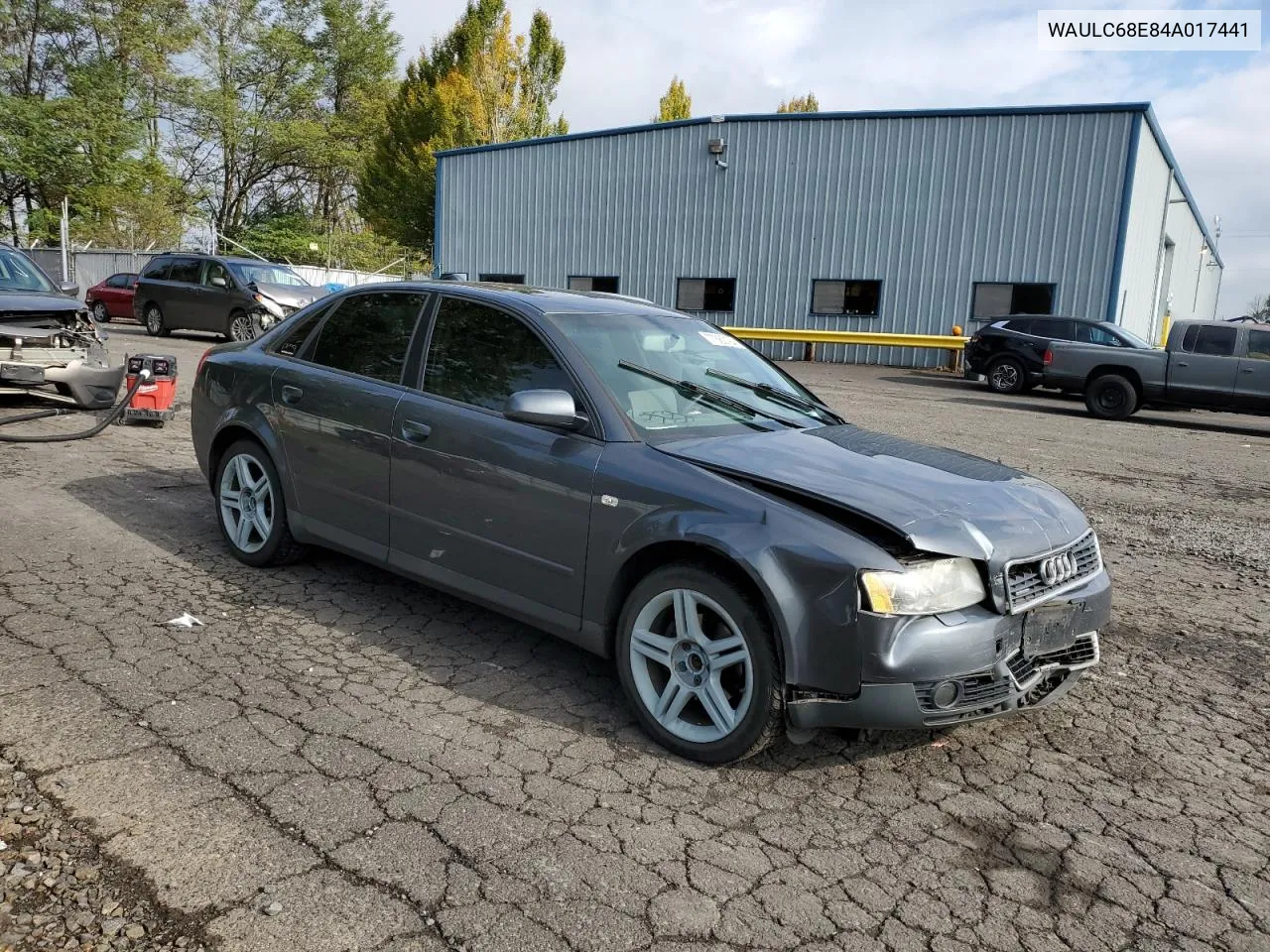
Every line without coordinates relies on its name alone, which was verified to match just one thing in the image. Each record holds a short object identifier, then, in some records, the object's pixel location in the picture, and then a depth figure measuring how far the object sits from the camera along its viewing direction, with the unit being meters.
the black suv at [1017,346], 18.28
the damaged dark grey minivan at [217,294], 19.20
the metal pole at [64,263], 26.17
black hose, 8.29
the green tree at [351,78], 51.81
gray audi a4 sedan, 3.11
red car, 26.19
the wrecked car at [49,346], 8.95
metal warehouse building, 23.17
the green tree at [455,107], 49.72
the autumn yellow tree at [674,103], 62.00
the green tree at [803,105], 67.81
